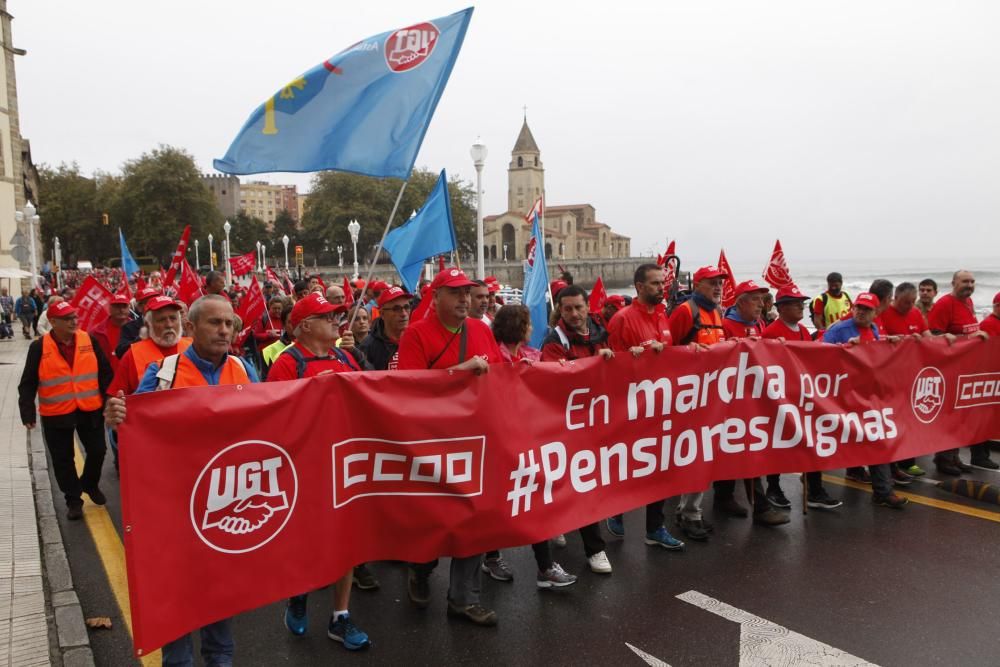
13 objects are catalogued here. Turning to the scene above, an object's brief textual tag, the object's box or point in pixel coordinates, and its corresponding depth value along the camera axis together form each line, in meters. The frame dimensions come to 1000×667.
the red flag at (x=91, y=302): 8.62
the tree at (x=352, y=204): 89.50
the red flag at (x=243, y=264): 19.81
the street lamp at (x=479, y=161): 12.58
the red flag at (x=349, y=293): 12.19
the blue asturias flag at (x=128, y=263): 14.70
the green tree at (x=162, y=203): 75.38
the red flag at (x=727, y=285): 10.05
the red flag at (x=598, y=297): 10.17
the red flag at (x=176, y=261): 12.79
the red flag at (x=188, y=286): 12.45
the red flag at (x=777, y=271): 8.80
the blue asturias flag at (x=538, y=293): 8.02
